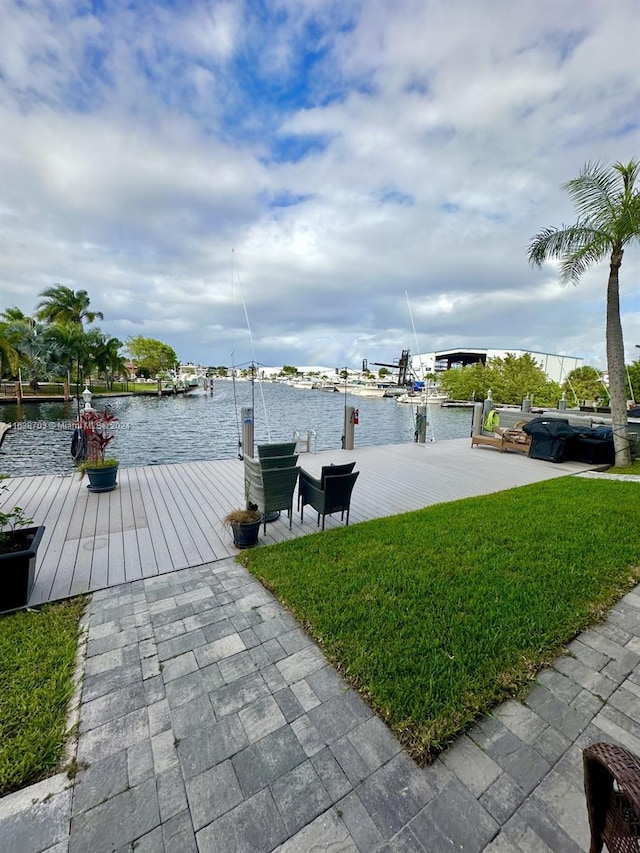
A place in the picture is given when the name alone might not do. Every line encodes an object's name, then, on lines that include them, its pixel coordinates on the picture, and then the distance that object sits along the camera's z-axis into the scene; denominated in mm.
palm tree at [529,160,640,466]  6641
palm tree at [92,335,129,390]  26234
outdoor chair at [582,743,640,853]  789
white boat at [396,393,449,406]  32812
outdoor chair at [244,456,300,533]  3604
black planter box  2398
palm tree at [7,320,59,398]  18984
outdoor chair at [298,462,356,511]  3842
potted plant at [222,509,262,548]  3436
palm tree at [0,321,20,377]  18609
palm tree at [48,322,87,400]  19812
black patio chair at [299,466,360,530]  3816
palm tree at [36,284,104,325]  25797
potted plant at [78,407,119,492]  4909
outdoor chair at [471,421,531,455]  8497
